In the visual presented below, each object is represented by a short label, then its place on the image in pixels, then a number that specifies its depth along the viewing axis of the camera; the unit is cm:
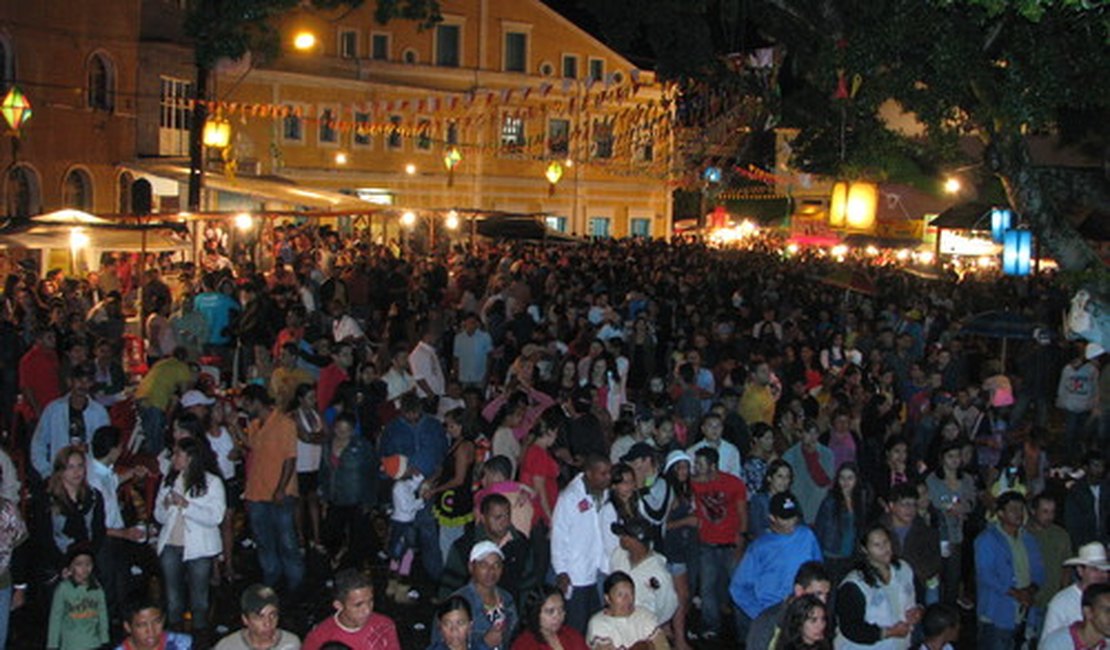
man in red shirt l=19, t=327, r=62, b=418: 1087
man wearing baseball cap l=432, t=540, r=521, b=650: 619
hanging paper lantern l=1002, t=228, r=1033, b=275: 1823
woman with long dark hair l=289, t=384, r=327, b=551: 973
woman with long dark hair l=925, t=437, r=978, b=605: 902
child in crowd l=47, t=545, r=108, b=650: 654
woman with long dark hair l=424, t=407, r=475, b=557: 889
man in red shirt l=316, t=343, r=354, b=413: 1127
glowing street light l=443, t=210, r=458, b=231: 3233
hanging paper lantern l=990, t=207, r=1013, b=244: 2358
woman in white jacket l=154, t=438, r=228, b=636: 790
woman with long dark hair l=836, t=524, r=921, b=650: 666
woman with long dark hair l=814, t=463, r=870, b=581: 827
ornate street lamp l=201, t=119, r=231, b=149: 2311
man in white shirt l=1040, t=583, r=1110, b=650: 615
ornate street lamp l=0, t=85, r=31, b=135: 2166
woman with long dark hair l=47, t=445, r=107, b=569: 745
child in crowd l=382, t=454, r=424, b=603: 927
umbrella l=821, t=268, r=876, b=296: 2184
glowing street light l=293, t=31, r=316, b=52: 1984
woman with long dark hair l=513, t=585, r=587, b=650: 574
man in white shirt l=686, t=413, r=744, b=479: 905
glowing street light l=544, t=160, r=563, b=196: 3516
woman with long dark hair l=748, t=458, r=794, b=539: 806
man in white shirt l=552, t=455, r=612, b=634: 757
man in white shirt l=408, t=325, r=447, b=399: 1280
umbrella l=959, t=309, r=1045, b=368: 1584
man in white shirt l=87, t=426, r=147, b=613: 780
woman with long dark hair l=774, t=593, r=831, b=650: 565
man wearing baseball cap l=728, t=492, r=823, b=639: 712
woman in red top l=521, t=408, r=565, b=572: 843
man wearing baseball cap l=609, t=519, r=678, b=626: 705
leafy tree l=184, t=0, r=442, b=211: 1594
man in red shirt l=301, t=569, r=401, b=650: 566
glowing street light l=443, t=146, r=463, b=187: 3481
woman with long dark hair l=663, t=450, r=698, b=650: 831
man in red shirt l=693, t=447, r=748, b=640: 848
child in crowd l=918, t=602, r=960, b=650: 615
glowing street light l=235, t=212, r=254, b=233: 2341
